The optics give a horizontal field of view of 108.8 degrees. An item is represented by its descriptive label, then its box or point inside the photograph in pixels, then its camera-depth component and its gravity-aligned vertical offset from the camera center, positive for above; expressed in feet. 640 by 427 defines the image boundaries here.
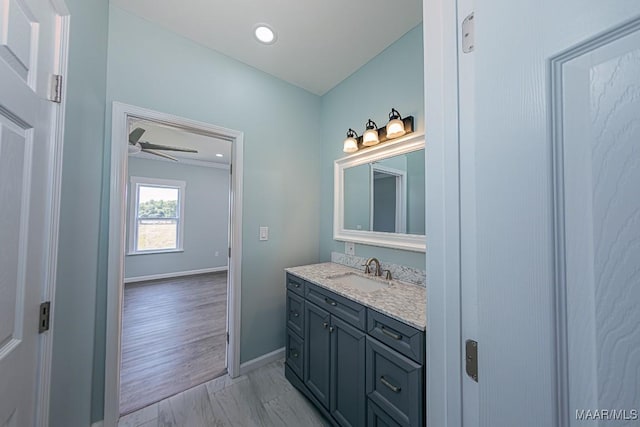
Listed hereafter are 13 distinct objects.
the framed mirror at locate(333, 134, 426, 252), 5.46 +0.65
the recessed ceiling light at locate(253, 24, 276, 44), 5.64 +4.66
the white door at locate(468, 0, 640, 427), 1.11 +0.05
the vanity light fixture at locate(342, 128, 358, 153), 6.78 +2.26
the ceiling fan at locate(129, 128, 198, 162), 7.84 +2.82
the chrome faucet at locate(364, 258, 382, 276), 6.04 -1.30
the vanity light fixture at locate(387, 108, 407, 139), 5.49 +2.26
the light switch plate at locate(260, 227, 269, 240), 7.14 -0.49
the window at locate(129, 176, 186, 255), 15.46 +0.07
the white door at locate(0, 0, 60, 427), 2.05 +0.27
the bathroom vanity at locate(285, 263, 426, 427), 3.49 -2.40
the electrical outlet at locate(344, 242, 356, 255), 7.04 -0.92
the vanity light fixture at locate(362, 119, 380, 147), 6.14 +2.27
